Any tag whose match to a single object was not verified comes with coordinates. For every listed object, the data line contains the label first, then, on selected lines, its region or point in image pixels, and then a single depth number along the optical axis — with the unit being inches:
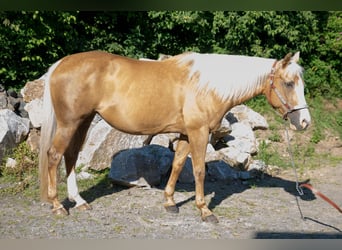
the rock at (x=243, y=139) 282.1
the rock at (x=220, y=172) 239.3
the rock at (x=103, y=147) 233.1
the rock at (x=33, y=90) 278.1
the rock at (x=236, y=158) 257.3
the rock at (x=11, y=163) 236.3
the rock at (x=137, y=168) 207.0
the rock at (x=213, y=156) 252.7
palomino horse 163.8
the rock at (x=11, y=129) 236.8
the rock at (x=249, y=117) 323.6
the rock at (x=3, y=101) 267.6
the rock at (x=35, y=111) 258.8
